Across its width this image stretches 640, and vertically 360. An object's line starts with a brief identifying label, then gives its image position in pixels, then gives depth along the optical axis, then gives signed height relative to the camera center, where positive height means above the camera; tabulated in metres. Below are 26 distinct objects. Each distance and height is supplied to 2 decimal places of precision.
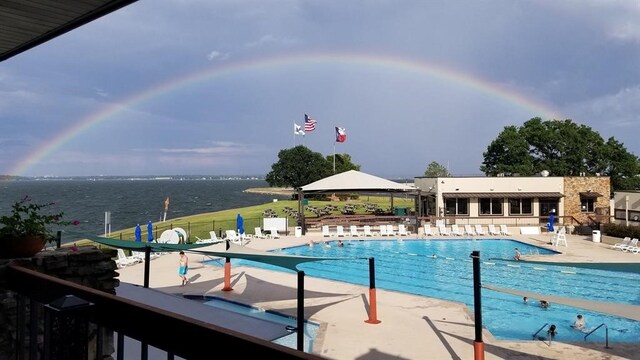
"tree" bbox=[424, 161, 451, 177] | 116.56 +6.63
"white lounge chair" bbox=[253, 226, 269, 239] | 26.48 -2.39
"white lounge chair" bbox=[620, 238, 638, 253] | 21.20 -2.48
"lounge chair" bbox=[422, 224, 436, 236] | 27.59 -2.26
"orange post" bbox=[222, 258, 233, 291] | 14.00 -2.65
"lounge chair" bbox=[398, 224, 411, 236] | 27.80 -2.21
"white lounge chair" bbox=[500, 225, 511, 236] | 28.04 -2.24
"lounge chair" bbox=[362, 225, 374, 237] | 27.55 -2.25
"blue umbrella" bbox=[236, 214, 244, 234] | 25.68 -1.74
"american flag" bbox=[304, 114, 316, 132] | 51.16 +8.09
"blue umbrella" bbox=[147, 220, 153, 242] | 22.12 -1.84
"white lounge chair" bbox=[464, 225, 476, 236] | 27.90 -2.28
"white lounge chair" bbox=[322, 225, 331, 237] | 27.52 -2.25
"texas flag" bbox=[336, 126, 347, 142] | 55.72 +7.44
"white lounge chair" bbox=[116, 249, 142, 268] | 18.27 -2.72
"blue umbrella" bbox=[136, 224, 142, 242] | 21.71 -1.87
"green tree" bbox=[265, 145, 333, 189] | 79.38 +4.83
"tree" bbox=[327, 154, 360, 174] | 79.87 +5.79
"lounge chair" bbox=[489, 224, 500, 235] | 28.06 -2.30
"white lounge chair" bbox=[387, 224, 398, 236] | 27.39 -2.21
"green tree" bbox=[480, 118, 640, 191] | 59.50 +5.70
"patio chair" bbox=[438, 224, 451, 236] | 27.59 -2.26
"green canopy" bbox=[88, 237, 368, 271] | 10.04 -1.43
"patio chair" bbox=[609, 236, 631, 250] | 21.85 -2.47
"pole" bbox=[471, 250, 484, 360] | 7.55 -2.00
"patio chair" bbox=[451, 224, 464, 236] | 27.64 -2.26
